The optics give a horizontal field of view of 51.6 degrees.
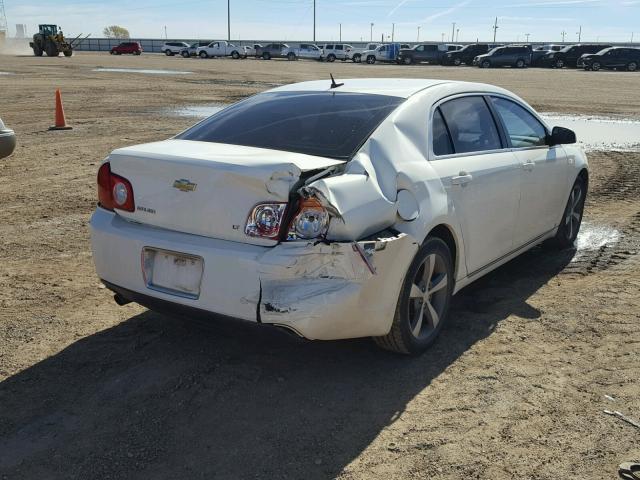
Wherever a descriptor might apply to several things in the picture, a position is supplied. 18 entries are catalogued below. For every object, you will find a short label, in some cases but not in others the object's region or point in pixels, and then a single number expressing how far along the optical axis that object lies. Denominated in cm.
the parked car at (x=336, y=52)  6755
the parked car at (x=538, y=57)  5503
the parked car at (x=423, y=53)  6053
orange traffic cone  1357
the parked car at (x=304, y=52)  6838
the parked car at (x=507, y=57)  5444
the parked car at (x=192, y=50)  7138
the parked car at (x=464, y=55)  5878
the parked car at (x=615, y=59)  4984
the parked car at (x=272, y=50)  6944
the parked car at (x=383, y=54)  6278
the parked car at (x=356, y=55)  6612
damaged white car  333
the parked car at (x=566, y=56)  5356
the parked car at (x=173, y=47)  7475
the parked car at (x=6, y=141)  832
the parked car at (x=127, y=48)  7681
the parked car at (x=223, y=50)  6919
